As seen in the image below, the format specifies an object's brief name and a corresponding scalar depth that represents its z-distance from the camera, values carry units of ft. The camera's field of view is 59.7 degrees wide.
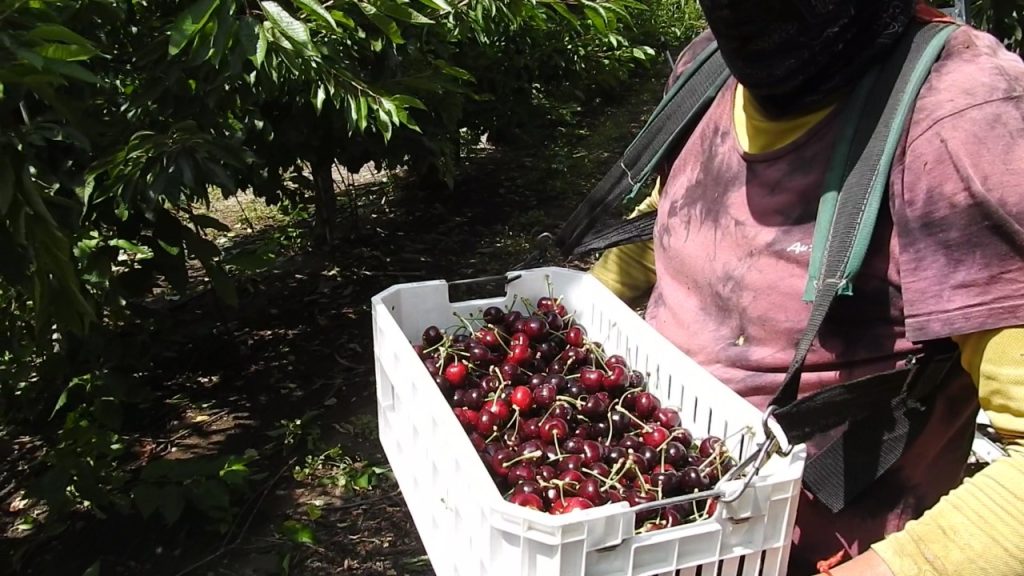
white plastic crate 3.40
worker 3.57
